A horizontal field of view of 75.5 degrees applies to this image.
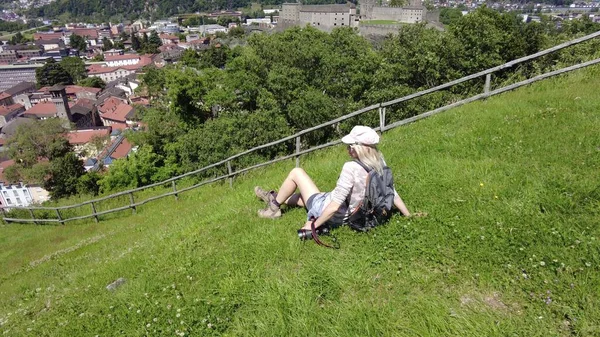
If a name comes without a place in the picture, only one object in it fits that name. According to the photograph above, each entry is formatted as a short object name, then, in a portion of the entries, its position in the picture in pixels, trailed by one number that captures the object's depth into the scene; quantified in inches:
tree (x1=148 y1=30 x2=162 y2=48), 5531.5
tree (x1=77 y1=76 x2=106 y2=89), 3823.8
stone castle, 3885.3
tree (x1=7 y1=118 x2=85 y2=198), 1243.2
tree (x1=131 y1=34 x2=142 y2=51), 5664.4
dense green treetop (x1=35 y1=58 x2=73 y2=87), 3885.3
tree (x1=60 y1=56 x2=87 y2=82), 4104.3
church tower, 2699.1
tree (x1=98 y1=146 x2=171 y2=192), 986.1
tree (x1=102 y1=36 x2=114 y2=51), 5935.0
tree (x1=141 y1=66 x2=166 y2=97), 1512.1
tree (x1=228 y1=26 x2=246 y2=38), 4854.8
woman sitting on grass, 169.8
